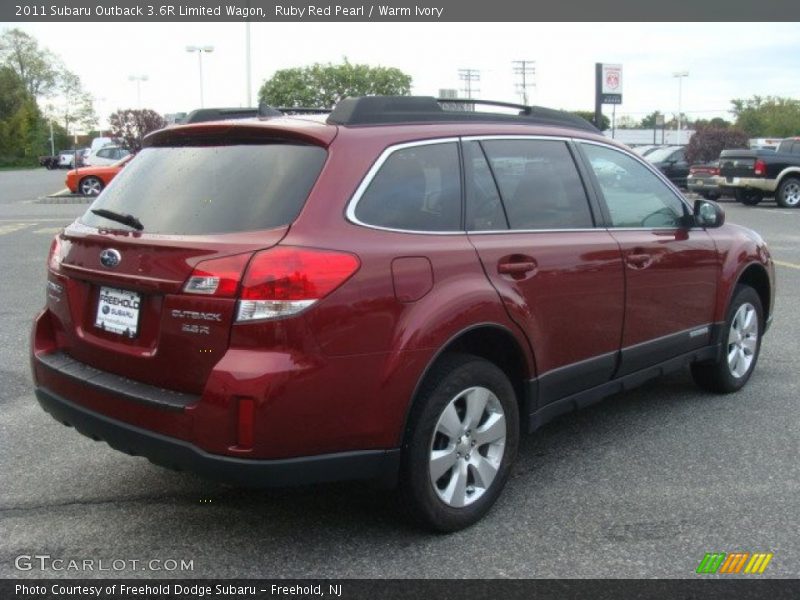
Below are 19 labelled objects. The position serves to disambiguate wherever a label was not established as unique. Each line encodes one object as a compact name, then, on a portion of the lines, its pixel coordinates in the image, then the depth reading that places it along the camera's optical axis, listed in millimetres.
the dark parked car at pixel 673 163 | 29062
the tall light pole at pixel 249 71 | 33625
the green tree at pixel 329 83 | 75625
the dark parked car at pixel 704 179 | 23703
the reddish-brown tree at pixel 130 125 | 41594
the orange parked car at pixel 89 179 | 27531
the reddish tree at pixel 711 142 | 39094
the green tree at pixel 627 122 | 131550
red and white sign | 33812
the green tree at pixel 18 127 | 87625
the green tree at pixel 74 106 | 94375
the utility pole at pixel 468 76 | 72500
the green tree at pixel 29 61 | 96562
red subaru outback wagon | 3033
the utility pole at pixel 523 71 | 70606
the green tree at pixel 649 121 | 128750
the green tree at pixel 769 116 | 75188
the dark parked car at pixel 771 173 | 22453
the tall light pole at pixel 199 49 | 46081
